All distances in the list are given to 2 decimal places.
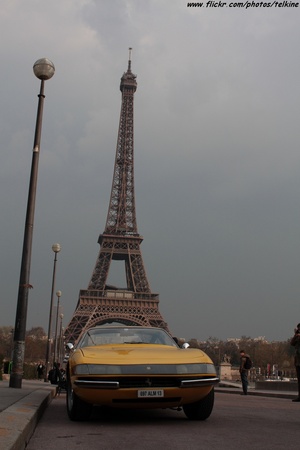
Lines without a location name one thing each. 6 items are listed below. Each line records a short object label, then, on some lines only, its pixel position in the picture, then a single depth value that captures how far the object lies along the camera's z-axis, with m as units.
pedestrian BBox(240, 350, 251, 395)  16.31
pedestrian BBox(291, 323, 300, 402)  11.89
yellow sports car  5.93
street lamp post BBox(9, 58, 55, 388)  10.92
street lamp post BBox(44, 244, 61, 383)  27.73
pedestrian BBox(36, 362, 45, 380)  35.56
